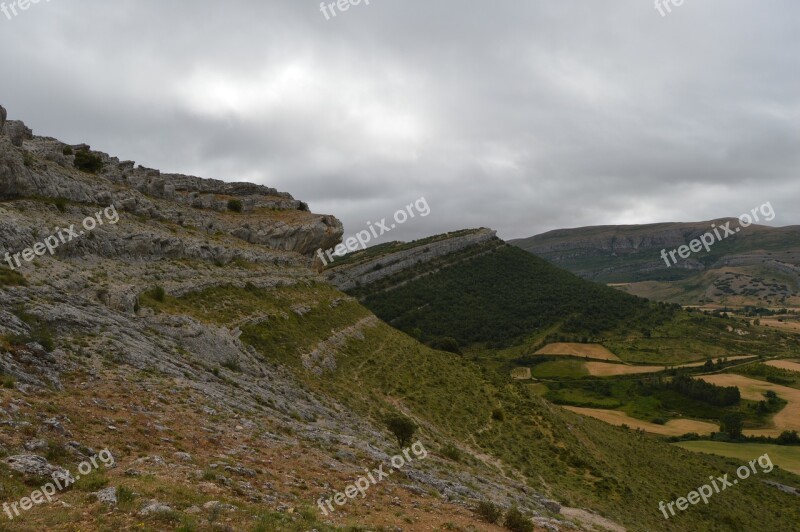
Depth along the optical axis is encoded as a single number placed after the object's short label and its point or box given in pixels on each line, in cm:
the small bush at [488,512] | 1691
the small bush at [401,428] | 2691
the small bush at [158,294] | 3078
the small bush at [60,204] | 3446
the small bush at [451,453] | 2833
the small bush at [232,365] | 2722
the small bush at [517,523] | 1678
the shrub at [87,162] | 4750
